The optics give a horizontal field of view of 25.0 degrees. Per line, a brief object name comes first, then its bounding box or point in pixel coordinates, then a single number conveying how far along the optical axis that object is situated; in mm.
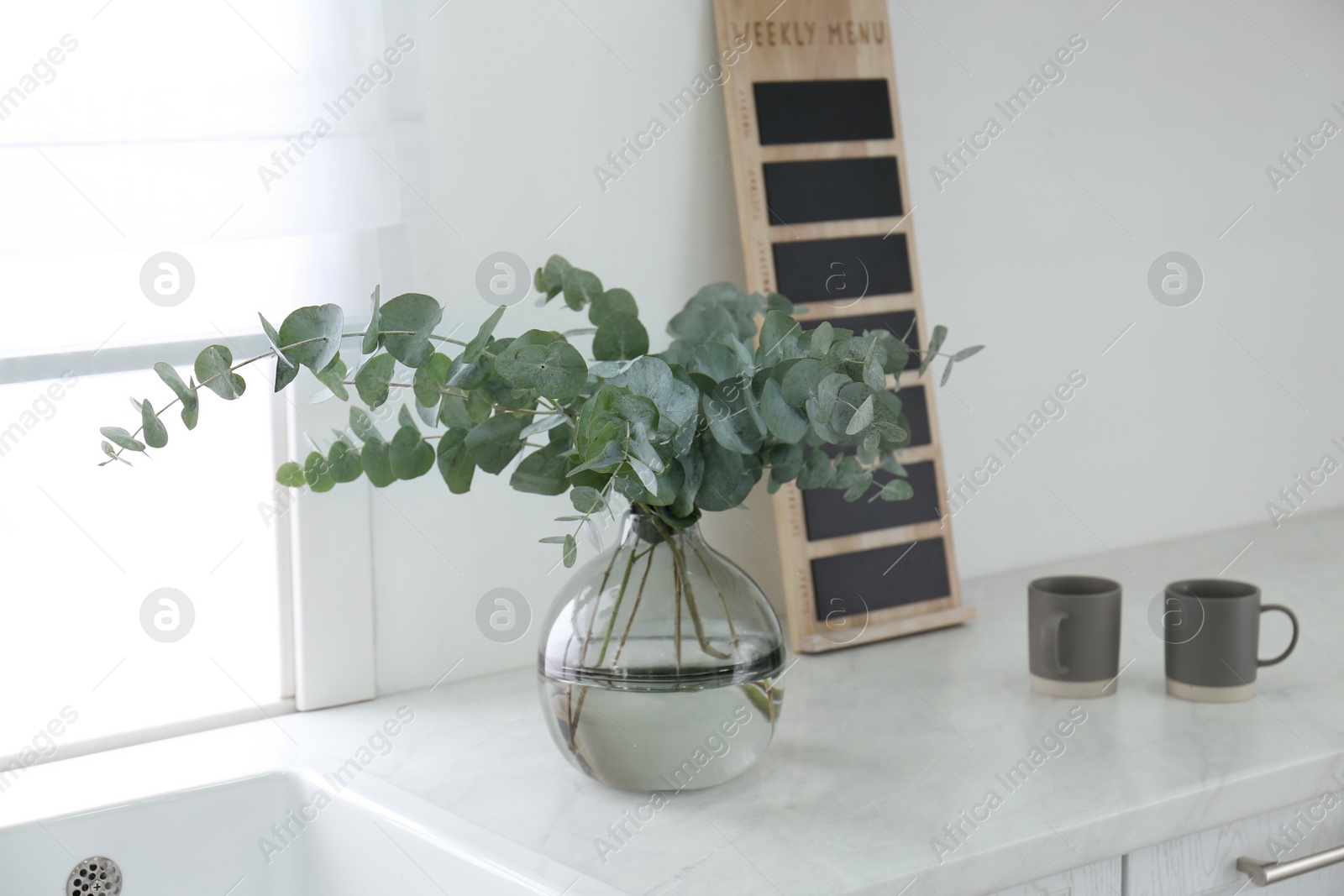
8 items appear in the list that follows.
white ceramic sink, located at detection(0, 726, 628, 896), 1978
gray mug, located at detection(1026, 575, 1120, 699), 2162
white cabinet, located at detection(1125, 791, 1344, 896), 1990
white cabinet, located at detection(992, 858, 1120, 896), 1953
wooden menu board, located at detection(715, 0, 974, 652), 2319
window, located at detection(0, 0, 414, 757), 2058
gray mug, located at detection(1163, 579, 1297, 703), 2146
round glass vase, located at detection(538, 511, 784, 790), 1976
